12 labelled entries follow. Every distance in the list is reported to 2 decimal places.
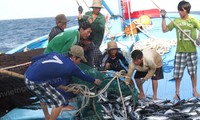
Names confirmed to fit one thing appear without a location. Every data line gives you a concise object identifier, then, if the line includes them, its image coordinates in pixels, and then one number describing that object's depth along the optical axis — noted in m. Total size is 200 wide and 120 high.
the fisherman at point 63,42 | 5.33
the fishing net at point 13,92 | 5.96
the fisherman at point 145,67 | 5.89
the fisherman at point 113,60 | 6.59
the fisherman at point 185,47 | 6.32
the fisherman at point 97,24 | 6.88
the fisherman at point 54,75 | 4.55
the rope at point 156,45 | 9.69
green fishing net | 5.34
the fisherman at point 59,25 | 6.36
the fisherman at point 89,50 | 6.30
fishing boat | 5.93
